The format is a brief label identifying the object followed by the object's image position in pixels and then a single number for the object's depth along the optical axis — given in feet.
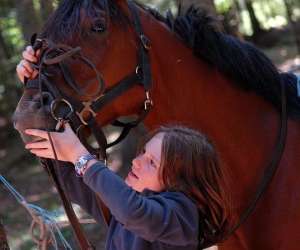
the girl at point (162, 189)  11.16
